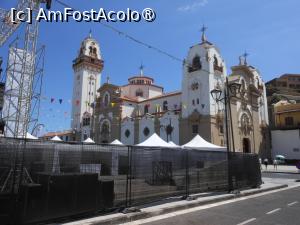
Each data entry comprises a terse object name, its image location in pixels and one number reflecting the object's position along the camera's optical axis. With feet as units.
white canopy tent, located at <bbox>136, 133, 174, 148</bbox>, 81.61
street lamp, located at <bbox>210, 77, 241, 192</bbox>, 43.53
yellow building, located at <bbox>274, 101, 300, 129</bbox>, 170.13
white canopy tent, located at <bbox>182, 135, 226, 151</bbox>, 81.15
